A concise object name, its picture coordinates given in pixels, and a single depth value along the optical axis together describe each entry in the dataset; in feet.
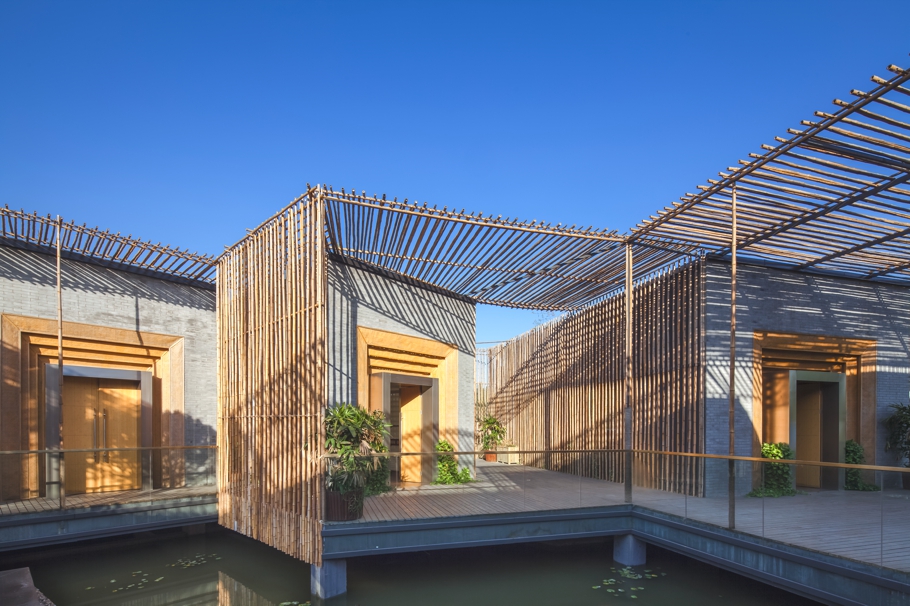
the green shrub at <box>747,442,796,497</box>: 35.37
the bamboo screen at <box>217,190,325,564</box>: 27.84
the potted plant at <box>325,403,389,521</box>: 26.89
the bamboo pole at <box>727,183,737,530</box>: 27.13
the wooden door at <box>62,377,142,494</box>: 38.81
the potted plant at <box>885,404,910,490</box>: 41.83
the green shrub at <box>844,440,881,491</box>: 41.75
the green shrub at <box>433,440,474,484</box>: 41.73
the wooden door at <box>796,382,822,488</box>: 43.45
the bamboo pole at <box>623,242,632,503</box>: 33.88
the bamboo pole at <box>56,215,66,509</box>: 34.37
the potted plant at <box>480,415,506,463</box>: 60.90
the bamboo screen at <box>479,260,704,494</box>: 38.60
